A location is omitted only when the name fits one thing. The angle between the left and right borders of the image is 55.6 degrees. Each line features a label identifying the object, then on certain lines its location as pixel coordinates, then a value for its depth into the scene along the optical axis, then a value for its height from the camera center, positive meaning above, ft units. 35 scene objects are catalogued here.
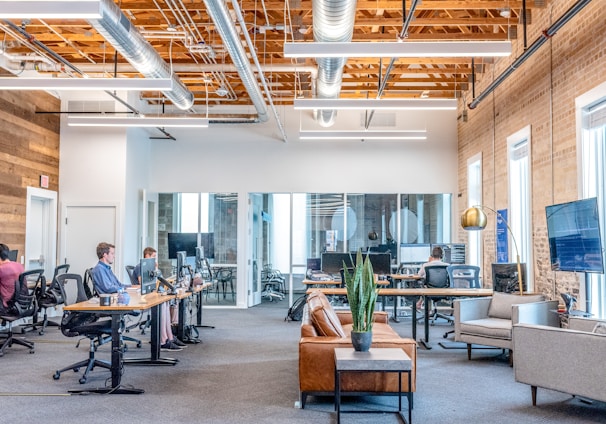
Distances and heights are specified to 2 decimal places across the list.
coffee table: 13.38 -2.86
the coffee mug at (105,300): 17.08 -1.73
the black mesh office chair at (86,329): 17.93 -2.73
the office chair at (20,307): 22.81 -2.69
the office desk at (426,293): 23.29 -2.05
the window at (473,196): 35.06 +2.90
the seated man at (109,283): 19.84 -1.44
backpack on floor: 32.35 -3.97
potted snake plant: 14.40 -1.62
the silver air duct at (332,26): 17.81 +7.31
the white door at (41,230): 31.26 +0.65
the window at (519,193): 27.04 +2.40
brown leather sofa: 15.08 -3.46
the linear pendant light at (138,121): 28.94 +6.18
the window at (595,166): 19.86 +2.71
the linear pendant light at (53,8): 15.83 +6.45
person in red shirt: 23.10 -1.59
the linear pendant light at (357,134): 33.19 +6.29
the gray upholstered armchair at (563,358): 13.94 -2.94
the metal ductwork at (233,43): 17.57 +7.26
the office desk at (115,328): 16.49 -2.54
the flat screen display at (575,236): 17.21 +0.22
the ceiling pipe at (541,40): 17.83 +7.41
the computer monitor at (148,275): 19.62 -1.17
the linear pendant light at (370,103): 25.13 +6.11
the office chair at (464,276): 28.37 -1.63
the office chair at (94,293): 20.02 -1.86
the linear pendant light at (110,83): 22.44 +6.21
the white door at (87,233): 34.22 +0.52
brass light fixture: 23.66 +1.03
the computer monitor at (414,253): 35.99 -0.63
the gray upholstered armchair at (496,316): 19.13 -2.65
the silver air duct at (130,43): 18.74 +7.40
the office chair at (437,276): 29.12 -1.70
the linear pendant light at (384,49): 18.47 +6.26
